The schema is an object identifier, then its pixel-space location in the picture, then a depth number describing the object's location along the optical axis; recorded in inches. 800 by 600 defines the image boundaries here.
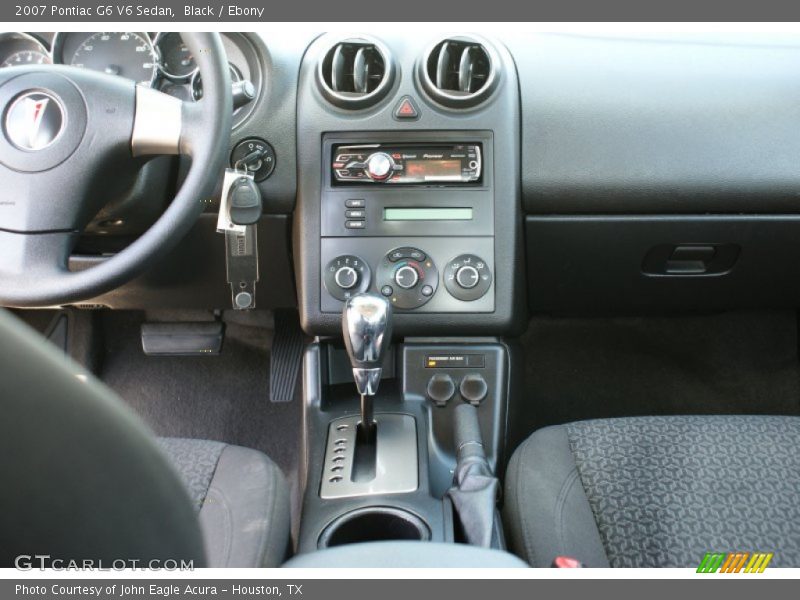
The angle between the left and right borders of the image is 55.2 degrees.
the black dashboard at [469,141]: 52.1
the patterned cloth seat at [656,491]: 39.2
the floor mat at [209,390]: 73.0
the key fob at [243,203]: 49.1
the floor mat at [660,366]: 73.4
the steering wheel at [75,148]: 39.8
